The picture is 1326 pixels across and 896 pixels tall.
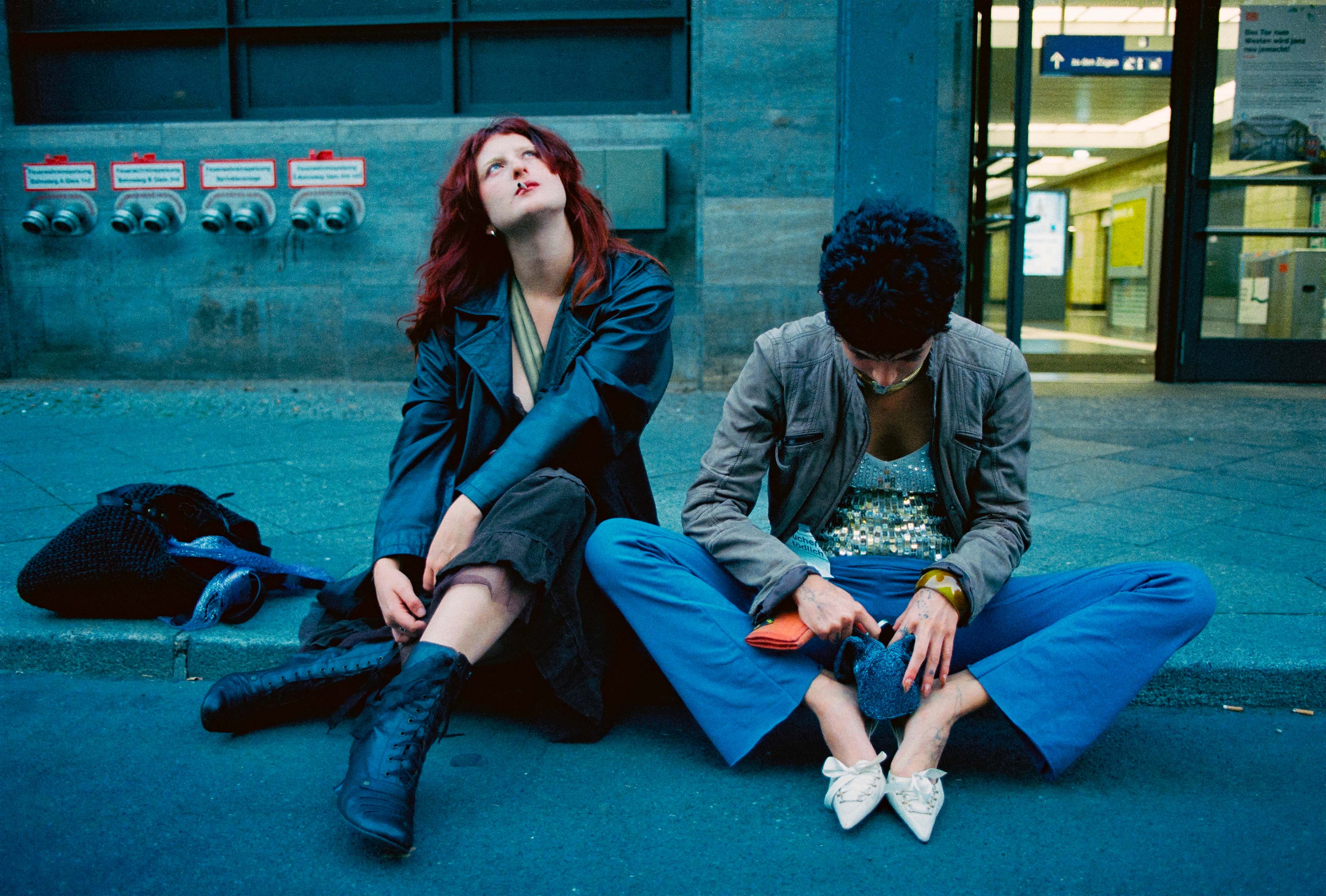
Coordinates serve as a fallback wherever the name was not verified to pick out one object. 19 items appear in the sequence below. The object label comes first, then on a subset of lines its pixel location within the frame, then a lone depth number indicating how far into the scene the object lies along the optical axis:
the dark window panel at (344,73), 7.62
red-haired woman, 2.25
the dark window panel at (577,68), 7.52
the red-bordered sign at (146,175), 7.59
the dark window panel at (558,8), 7.43
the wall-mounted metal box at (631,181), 7.16
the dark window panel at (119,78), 7.75
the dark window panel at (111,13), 7.70
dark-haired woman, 2.06
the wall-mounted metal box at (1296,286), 7.72
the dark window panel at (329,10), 7.56
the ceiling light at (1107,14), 9.14
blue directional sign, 9.59
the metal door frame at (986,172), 6.41
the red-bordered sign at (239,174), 7.54
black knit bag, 2.86
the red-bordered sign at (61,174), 7.61
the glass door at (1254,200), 7.61
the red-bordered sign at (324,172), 7.50
